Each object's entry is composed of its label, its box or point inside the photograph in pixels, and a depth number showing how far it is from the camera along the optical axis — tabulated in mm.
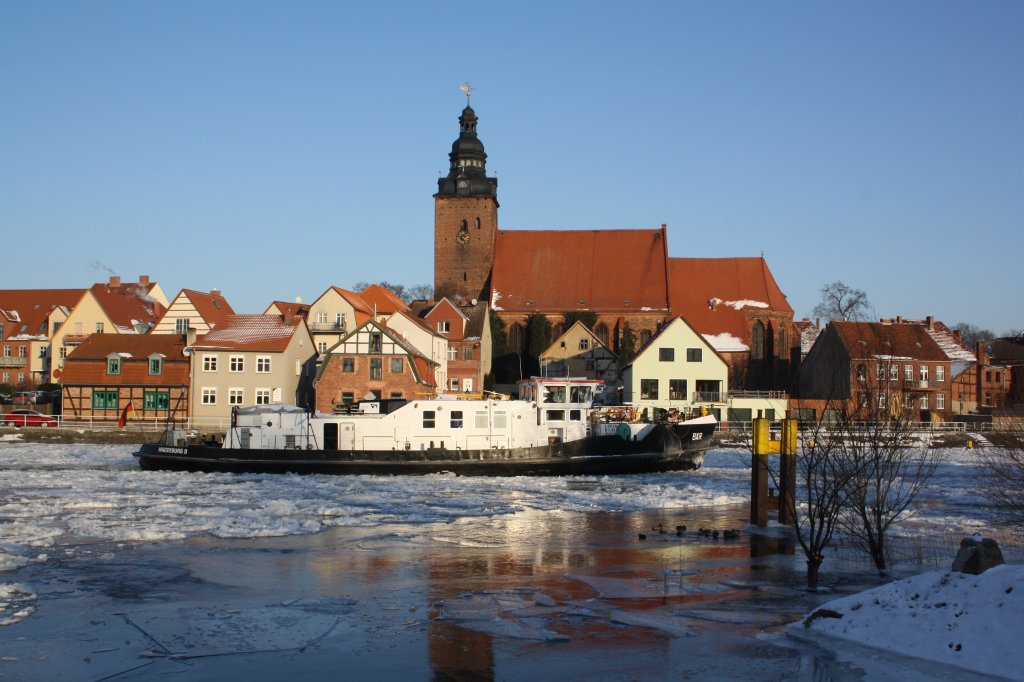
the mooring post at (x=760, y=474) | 22406
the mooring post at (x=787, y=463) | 22047
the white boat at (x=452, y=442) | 34750
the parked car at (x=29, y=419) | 50438
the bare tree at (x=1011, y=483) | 18981
